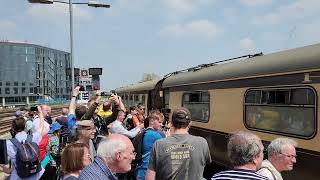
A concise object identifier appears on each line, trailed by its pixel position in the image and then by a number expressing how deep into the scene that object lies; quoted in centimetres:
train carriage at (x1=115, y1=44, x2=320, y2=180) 688
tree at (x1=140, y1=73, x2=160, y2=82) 8708
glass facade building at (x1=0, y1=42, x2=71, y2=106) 11006
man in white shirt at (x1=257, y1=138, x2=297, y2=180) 415
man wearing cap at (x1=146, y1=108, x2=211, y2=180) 518
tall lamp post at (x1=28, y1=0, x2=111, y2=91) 1780
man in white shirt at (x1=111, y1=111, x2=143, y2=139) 823
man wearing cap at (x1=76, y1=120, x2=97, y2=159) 546
